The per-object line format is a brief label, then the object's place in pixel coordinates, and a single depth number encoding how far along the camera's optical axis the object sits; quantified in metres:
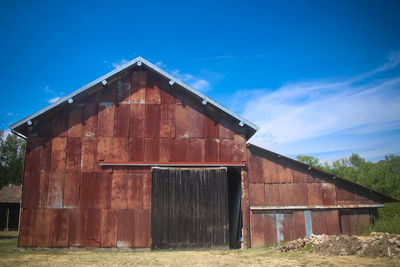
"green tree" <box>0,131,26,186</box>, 48.97
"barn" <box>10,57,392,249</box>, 13.46
